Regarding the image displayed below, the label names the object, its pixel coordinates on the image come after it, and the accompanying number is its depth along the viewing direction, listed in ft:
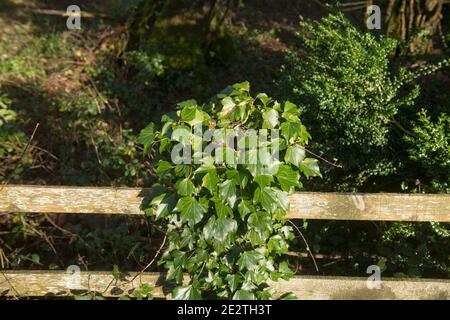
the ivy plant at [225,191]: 8.11
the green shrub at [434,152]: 11.03
